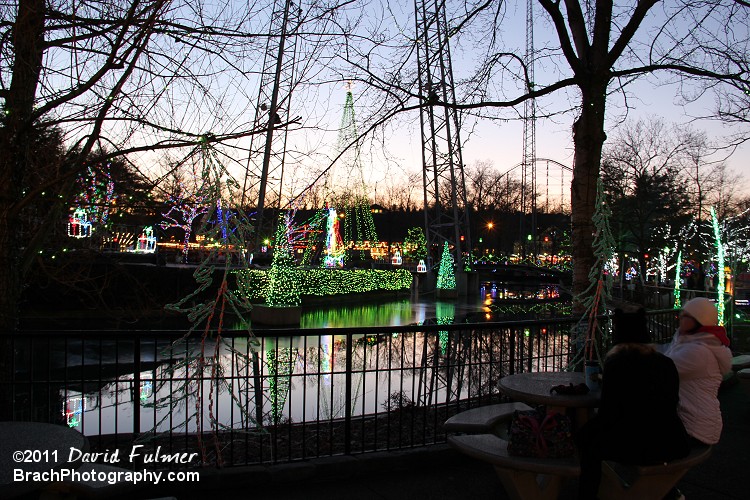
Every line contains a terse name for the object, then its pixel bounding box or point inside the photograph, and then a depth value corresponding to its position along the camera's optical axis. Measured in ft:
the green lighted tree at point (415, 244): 263.98
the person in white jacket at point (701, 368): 13.79
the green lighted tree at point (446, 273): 134.21
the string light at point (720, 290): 53.37
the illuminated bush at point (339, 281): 77.63
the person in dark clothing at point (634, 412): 12.57
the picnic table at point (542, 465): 12.78
